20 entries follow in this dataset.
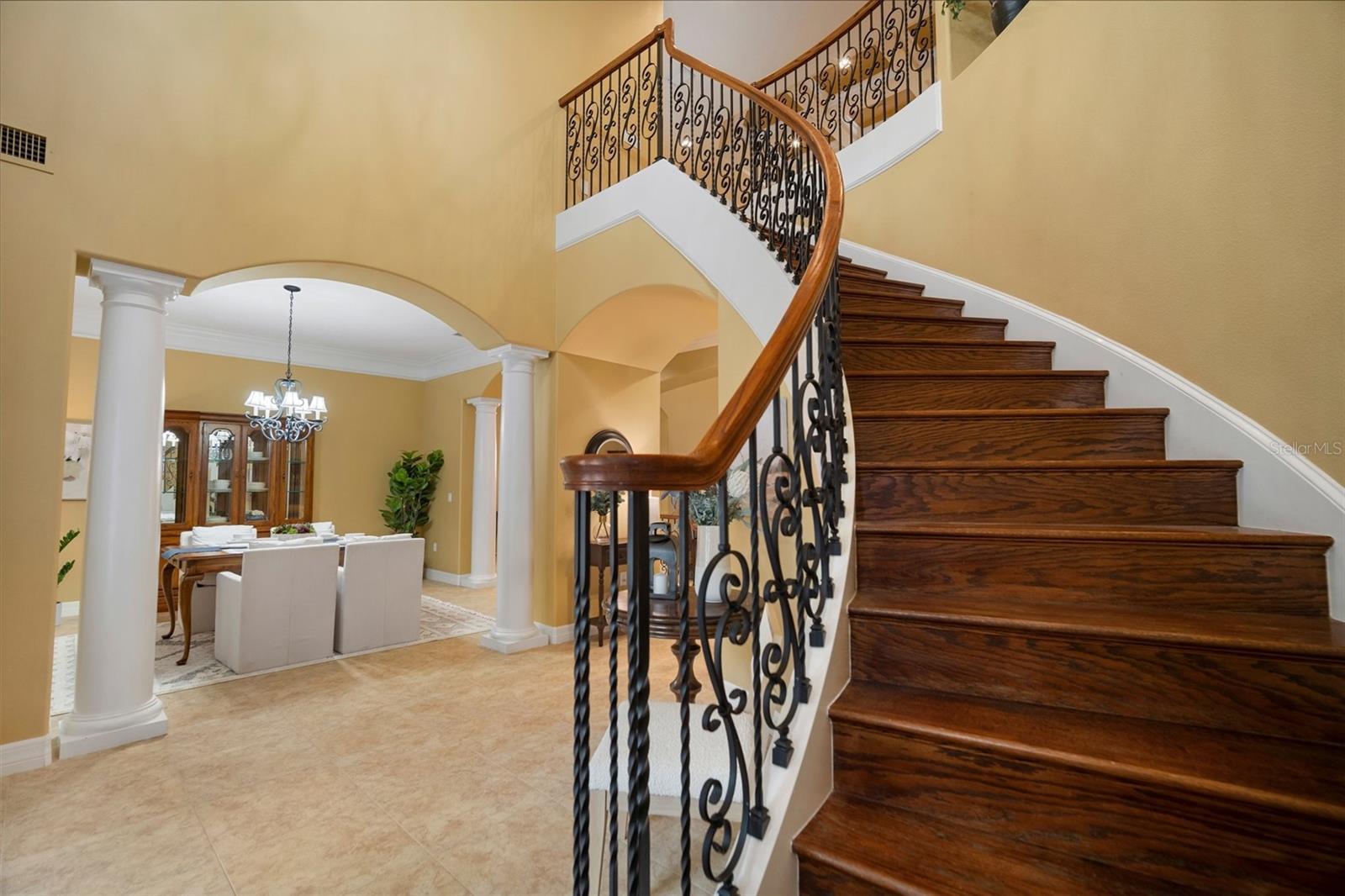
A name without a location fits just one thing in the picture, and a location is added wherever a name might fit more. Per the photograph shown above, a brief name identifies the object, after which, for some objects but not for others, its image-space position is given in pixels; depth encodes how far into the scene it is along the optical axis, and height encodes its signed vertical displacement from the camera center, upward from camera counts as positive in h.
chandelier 5.70 +0.65
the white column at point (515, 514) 4.48 -0.27
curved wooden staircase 1.01 -0.44
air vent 2.66 +1.50
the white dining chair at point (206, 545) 5.00 -0.59
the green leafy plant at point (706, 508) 2.89 -0.14
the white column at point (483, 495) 7.35 -0.21
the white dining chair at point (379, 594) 4.41 -0.89
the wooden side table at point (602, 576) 4.31 -0.78
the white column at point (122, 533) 2.79 -0.27
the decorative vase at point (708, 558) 2.84 -0.39
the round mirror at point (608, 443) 5.05 +0.32
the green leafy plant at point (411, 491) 7.49 -0.16
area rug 3.72 -1.32
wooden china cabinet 6.29 +0.01
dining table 4.27 -0.66
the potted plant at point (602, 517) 4.46 -0.31
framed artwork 5.67 +0.15
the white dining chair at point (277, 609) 3.95 -0.91
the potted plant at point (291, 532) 5.40 -0.52
